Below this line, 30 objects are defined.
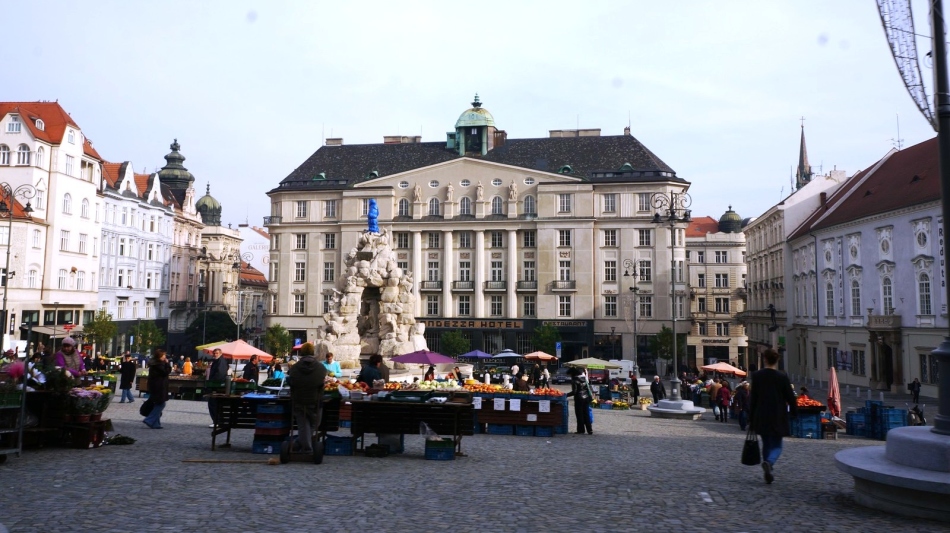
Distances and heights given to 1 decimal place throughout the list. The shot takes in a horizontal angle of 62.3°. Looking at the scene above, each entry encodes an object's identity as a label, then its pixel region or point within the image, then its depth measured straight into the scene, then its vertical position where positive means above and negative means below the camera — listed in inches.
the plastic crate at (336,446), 504.1 -70.4
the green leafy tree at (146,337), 2444.6 -4.6
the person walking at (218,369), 892.0 -38.0
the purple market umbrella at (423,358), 1045.2 -29.3
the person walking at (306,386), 450.0 -28.6
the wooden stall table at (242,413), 500.1 -50.3
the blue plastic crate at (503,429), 705.6 -83.1
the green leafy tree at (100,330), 2114.9 +14.7
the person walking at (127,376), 960.3 -49.5
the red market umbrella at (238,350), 1085.9 -20.1
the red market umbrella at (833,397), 864.3 -66.9
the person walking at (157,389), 624.1 -42.4
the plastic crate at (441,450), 491.2 -71.0
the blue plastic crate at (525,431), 703.1 -84.6
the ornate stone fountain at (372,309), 1387.8 +48.3
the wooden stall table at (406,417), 497.4 -51.2
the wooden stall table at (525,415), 699.4 -69.9
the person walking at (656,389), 1230.9 -83.1
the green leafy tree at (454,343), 2485.2 -22.4
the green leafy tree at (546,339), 2464.3 -8.7
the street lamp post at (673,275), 1034.7 +88.9
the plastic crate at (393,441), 514.3 -69.1
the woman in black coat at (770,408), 396.2 -36.4
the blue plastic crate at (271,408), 490.1 -45.0
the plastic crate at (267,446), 495.5 -69.6
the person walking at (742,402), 848.3 -73.4
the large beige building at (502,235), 2598.4 +347.8
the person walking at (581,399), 713.6 -56.7
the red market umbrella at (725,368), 1277.4 -53.0
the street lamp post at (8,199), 1860.2 +331.5
